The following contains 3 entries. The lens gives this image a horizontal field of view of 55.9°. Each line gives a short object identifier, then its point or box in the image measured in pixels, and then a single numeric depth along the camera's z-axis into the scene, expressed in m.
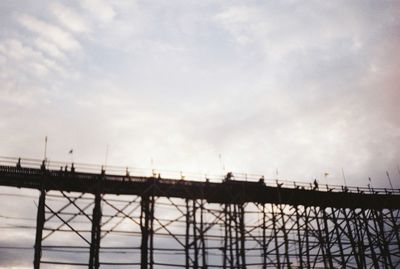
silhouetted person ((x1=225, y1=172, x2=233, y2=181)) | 21.48
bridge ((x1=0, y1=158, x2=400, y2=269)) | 18.55
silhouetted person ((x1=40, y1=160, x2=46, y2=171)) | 18.77
